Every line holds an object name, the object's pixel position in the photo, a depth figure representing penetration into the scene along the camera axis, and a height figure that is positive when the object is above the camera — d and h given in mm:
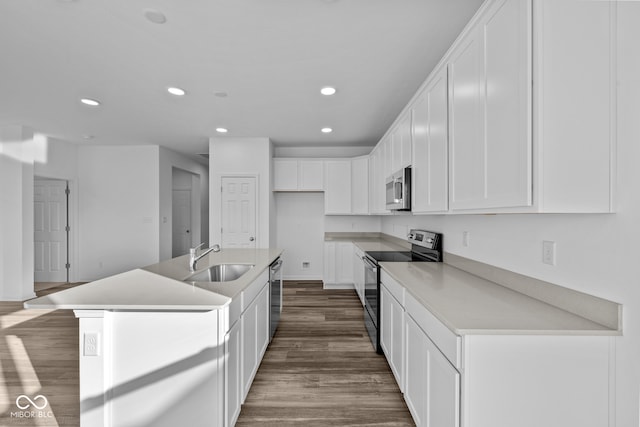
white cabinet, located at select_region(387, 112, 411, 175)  2809 +709
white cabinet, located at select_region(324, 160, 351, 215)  5441 +510
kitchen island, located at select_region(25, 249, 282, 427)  1521 -768
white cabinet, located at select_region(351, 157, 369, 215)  5273 +498
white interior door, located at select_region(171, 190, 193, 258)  7586 -151
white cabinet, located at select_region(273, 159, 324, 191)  5473 +717
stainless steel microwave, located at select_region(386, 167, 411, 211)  2742 +230
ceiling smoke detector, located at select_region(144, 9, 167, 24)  1923 +1306
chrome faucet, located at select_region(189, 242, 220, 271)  2416 -380
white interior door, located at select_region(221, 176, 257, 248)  5102 -27
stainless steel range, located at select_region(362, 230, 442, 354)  2809 -490
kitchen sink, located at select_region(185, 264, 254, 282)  2675 -541
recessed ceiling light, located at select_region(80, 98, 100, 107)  3438 +1310
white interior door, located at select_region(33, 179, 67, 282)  5633 -348
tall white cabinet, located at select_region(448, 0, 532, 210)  1205 +498
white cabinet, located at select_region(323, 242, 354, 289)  5199 -893
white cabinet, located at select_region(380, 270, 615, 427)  1182 -672
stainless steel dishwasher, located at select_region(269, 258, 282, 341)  2949 -874
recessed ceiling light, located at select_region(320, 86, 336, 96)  3109 +1311
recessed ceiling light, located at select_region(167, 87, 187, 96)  3112 +1305
